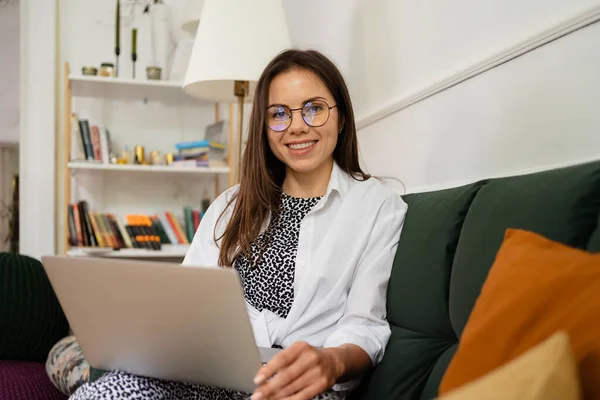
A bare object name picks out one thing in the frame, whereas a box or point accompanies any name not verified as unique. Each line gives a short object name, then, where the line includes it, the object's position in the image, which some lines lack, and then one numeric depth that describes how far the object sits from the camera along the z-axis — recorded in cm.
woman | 119
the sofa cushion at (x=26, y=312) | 197
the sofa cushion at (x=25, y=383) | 167
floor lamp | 213
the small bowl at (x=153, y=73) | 339
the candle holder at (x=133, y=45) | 337
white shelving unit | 336
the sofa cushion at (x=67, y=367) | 162
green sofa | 85
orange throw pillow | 57
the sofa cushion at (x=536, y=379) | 46
